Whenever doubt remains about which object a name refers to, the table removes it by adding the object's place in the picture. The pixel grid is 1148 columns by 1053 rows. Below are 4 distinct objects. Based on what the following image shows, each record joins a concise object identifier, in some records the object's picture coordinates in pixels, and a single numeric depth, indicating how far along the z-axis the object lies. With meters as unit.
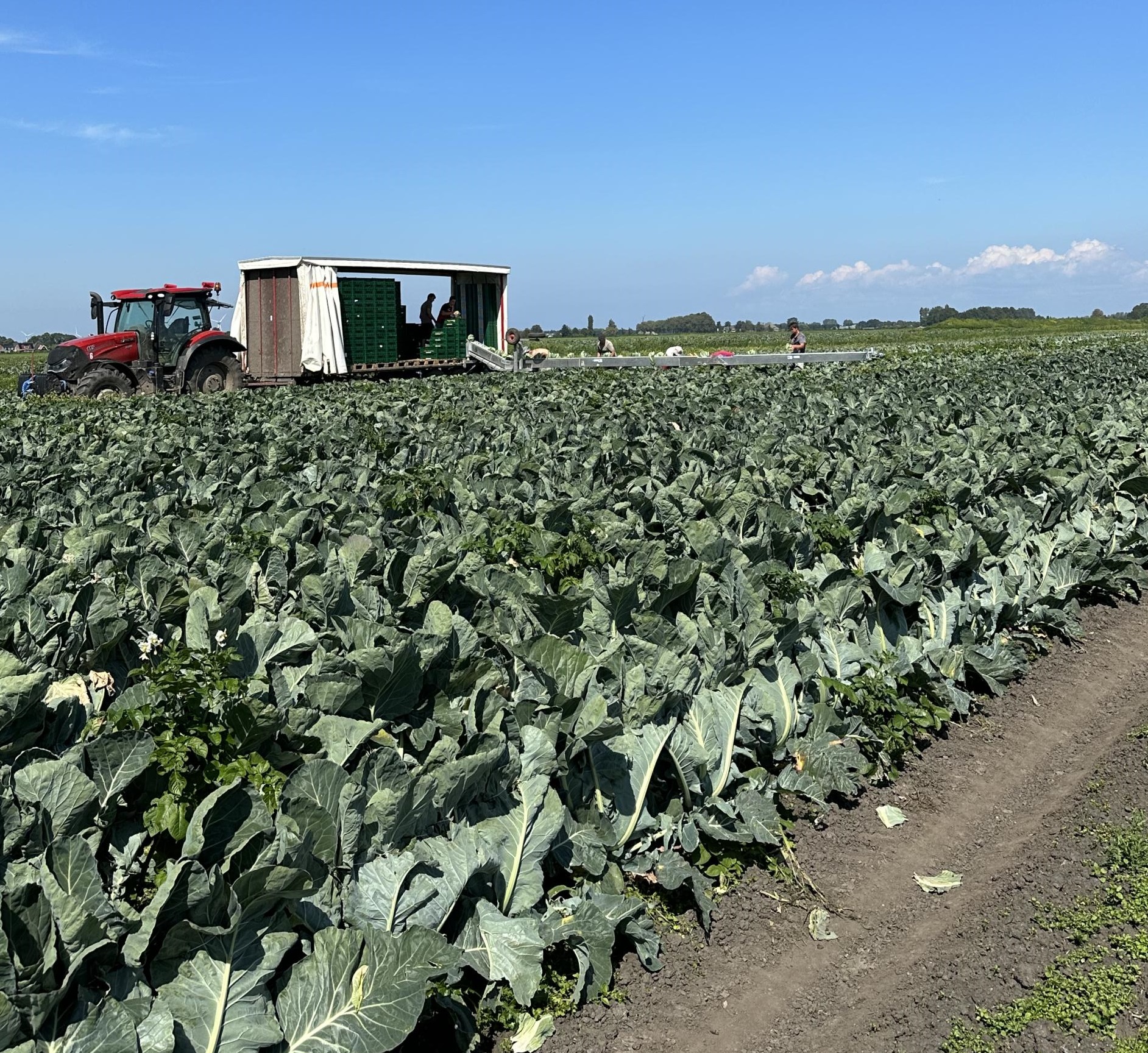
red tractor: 19.59
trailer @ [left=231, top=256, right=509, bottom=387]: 21.95
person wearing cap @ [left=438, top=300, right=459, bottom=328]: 25.92
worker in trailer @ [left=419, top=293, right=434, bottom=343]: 25.69
